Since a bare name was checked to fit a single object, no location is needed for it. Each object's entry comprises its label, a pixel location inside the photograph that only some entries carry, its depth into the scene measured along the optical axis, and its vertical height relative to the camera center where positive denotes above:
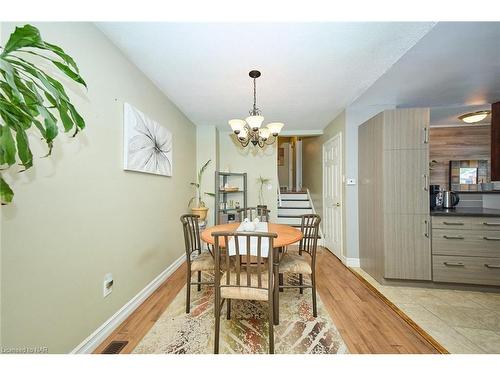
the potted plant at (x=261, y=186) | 4.38 +0.02
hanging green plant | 0.63 +0.28
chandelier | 2.07 +0.66
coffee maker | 2.63 -0.15
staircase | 4.70 -0.52
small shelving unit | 3.74 -0.20
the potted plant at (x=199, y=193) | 3.58 -0.12
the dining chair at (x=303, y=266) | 1.84 -0.75
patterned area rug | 1.48 -1.19
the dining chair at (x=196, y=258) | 1.93 -0.73
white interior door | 3.38 -0.14
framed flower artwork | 1.83 +0.45
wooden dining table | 1.71 -0.48
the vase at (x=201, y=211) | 3.34 -0.41
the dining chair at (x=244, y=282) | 1.38 -0.73
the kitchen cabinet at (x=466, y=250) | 2.21 -0.71
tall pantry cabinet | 2.35 -0.10
